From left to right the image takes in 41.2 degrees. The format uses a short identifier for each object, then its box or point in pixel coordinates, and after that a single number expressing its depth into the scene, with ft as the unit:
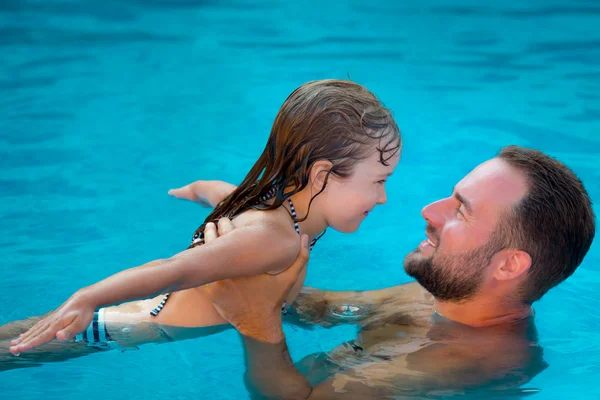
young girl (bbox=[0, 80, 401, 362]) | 10.77
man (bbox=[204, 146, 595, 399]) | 9.86
